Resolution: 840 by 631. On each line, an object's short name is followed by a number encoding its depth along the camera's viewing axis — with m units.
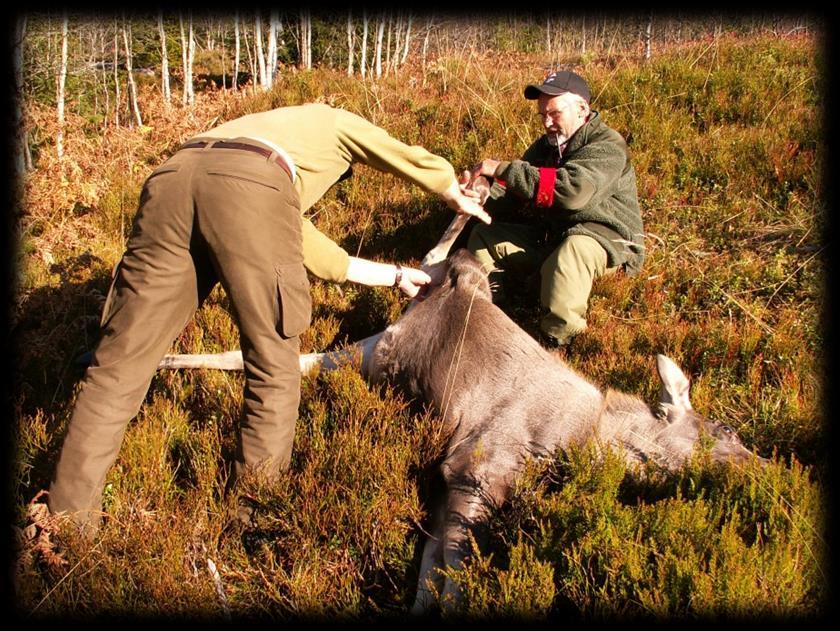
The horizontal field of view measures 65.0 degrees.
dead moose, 3.64
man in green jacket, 4.96
